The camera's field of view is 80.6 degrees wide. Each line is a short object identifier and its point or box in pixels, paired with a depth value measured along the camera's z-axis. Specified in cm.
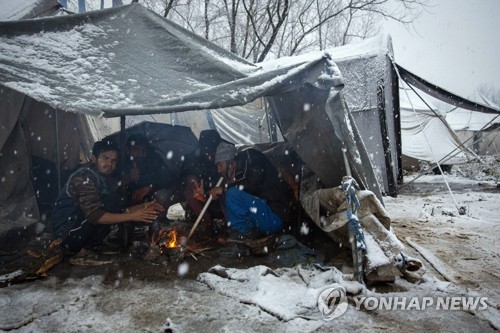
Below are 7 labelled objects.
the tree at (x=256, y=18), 1255
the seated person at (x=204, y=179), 431
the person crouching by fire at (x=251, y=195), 393
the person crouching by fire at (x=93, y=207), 323
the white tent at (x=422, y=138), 1190
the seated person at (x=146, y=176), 423
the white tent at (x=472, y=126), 1854
